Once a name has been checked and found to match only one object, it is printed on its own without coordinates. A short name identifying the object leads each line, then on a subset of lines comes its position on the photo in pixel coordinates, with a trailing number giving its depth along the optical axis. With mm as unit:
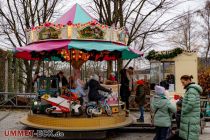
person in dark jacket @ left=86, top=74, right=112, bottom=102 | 11787
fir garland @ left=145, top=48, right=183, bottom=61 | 14281
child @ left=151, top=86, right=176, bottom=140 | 8055
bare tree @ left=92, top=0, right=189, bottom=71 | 23391
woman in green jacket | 6551
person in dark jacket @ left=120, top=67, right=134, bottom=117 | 13703
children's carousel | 10977
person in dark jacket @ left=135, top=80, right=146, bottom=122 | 12597
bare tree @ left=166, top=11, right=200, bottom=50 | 37012
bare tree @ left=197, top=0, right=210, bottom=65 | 32669
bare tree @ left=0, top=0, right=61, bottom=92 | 25406
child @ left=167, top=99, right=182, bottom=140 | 6891
